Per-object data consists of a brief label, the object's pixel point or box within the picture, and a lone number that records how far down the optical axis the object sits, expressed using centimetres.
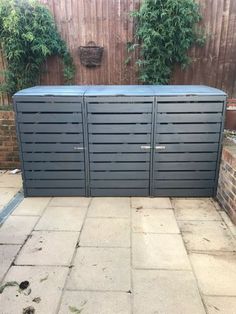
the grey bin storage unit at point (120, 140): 307
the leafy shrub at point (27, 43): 378
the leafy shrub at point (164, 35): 382
